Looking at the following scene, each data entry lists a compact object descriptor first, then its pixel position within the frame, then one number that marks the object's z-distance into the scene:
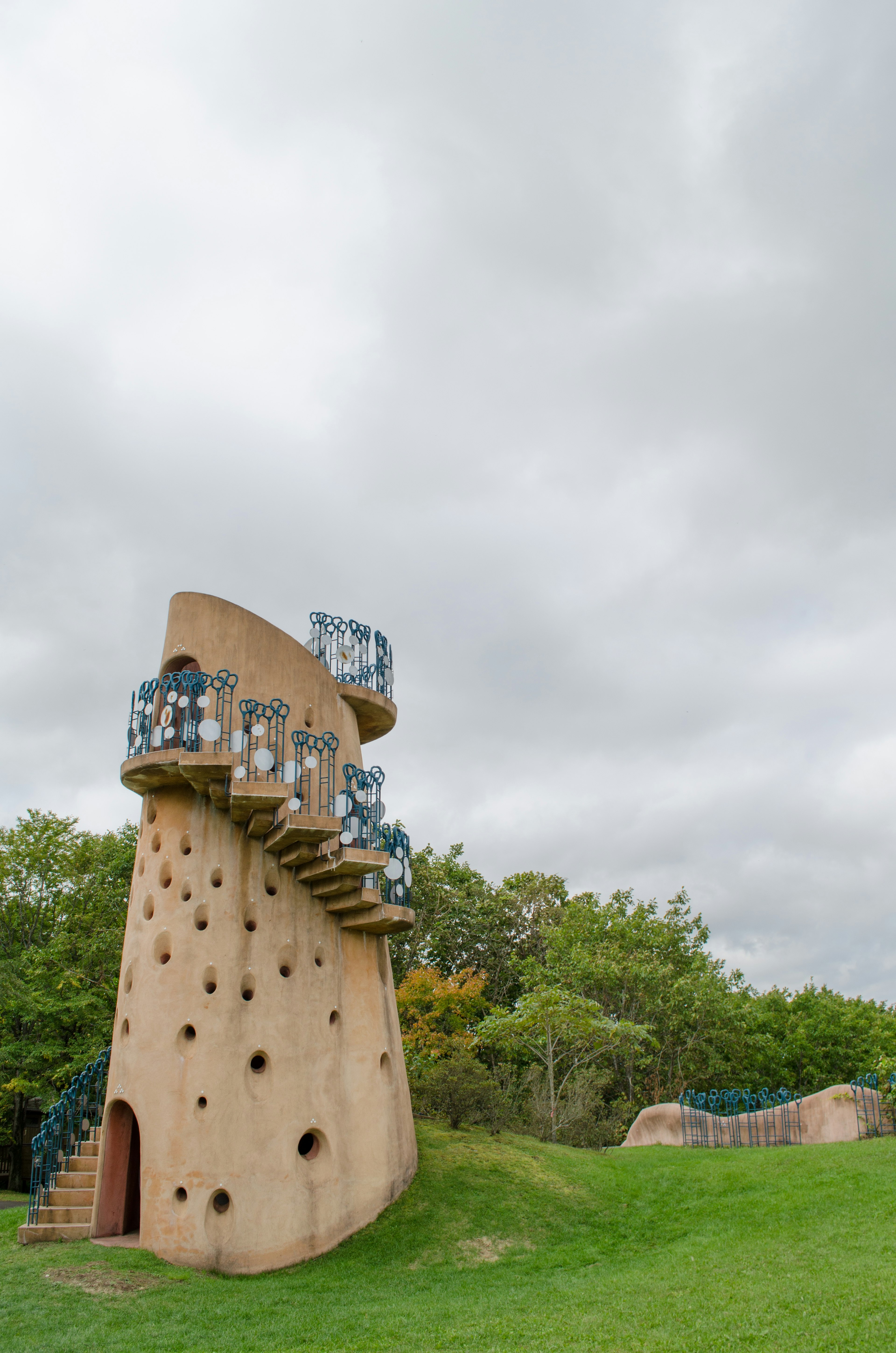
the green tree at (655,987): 35.84
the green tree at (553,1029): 25.12
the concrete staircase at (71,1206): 15.51
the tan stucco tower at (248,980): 14.80
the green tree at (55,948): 28.95
